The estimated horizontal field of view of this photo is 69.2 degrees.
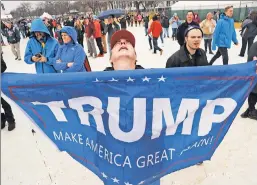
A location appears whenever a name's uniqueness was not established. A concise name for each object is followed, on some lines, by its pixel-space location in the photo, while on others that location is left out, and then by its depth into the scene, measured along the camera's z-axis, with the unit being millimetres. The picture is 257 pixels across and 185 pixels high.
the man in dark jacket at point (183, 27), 4057
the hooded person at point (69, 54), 2646
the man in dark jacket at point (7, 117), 2996
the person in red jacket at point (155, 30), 6810
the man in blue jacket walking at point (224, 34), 4332
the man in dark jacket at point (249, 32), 5720
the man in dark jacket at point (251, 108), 2904
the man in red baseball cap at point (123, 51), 1311
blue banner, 1191
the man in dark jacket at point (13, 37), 7414
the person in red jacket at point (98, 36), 6976
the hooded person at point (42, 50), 2605
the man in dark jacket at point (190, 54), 1883
